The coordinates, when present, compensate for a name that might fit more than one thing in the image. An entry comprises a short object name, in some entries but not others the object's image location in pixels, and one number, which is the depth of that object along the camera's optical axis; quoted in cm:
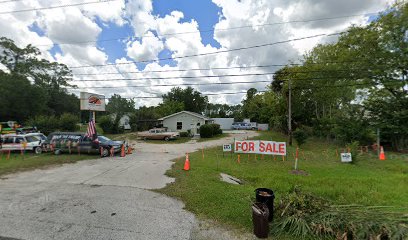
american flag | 1422
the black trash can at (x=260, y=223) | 392
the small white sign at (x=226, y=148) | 1311
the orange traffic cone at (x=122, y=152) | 1433
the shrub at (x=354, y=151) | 1196
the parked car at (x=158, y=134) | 2584
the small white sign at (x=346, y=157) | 1177
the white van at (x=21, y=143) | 1512
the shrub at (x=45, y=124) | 2295
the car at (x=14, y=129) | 1896
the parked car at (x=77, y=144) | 1455
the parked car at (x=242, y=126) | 4900
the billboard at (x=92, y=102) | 1534
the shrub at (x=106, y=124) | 3122
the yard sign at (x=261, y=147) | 1214
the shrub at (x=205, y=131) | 2759
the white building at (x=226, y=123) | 4906
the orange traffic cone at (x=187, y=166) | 970
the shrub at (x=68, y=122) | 2425
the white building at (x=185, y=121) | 3120
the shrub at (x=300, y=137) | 1836
